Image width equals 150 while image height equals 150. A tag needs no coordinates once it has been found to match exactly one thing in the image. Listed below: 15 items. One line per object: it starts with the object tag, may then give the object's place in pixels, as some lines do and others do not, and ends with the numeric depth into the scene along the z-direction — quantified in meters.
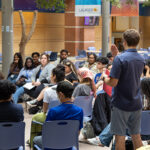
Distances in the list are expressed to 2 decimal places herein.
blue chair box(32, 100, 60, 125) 8.30
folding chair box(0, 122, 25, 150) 5.97
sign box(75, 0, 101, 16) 17.23
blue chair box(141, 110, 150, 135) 6.85
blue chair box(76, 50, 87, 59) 26.91
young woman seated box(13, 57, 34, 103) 13.91
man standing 6.25
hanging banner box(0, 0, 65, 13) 24.90
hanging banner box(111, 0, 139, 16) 20.16
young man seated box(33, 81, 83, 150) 6.44
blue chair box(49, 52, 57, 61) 22.06
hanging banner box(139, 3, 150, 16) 41.27
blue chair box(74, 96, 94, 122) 9.22
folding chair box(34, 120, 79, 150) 6.17
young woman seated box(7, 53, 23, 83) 14.50
